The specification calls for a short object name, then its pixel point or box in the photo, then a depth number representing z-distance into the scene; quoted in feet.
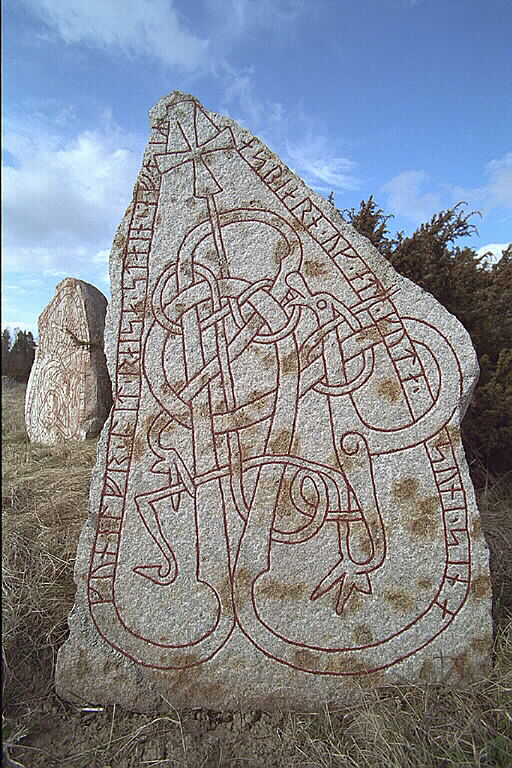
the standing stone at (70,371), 13.10
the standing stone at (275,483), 5.65
